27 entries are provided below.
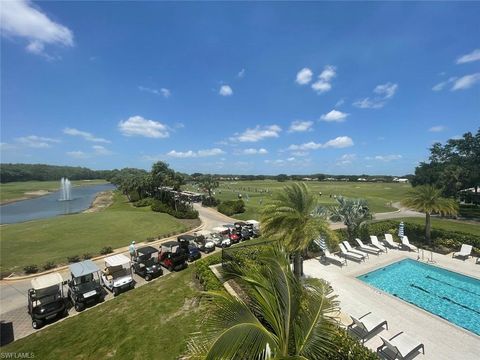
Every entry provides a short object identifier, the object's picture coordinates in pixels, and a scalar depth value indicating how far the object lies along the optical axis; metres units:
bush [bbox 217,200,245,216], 43.78
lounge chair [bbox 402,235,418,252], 20.78
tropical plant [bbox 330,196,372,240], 22.47
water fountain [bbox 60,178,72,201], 82.56
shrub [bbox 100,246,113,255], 22.59
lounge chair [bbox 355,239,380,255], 20.37
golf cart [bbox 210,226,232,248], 24.98
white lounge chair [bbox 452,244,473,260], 19.05
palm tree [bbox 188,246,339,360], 3.52
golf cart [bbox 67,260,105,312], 13.50
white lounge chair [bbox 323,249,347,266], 18.12
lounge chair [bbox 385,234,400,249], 21.74
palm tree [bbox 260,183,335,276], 12.88
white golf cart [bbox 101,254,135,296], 15.12
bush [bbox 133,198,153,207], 51.41
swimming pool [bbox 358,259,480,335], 12.38
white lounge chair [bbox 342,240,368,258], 18.87
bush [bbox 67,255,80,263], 20.66
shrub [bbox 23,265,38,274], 18.52
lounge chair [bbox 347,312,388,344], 9.78
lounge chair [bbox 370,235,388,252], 20.73
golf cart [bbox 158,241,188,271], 18.53
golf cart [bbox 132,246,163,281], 17.14
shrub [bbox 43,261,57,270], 19.19
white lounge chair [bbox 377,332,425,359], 8.71
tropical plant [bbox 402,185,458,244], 21.96
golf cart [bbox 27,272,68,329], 12.12
